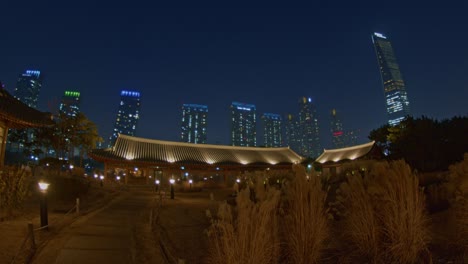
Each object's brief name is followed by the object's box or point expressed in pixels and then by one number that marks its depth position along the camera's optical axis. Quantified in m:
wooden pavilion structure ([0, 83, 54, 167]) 12.31
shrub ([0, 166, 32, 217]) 9.19
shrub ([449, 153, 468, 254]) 4.57
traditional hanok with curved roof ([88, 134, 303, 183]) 28.62
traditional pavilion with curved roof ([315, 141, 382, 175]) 32.12
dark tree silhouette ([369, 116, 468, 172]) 20.83
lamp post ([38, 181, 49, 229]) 7.78
